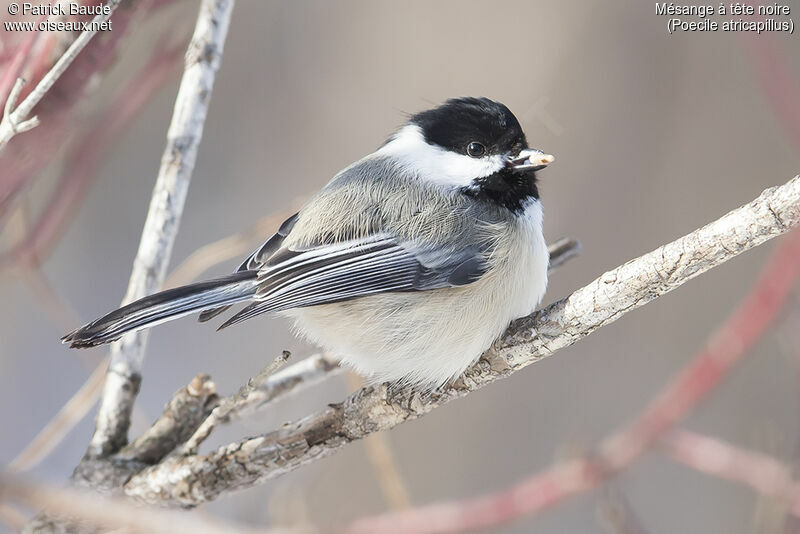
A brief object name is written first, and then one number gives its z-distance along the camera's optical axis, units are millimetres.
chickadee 2635
